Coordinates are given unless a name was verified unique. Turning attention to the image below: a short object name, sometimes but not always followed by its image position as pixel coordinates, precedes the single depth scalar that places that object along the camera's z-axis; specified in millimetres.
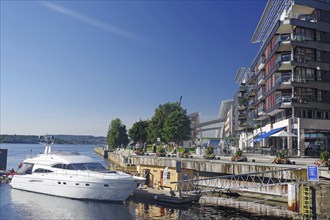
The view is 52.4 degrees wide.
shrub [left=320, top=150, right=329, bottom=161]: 26203
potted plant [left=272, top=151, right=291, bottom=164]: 28766
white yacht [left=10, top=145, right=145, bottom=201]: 29219
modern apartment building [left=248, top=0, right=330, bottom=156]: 47500
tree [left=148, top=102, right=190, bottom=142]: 77312
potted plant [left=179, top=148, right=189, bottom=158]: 39975
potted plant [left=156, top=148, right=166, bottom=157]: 42031
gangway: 25391
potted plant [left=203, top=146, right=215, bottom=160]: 35844
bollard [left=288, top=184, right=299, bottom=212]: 23469
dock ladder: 21997
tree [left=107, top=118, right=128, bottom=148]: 130625
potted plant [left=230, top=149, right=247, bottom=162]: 32750
